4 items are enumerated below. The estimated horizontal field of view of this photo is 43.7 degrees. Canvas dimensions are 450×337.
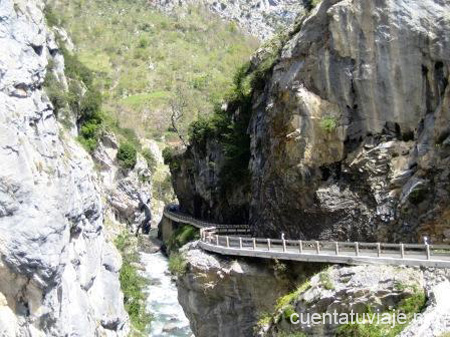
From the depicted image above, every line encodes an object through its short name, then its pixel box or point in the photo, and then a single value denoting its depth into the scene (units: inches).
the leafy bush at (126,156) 2711.6
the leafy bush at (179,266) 1181.1
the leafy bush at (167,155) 2575.3
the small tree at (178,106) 2541.8
